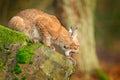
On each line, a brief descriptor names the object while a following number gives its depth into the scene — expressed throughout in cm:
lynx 1758
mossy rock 1582
